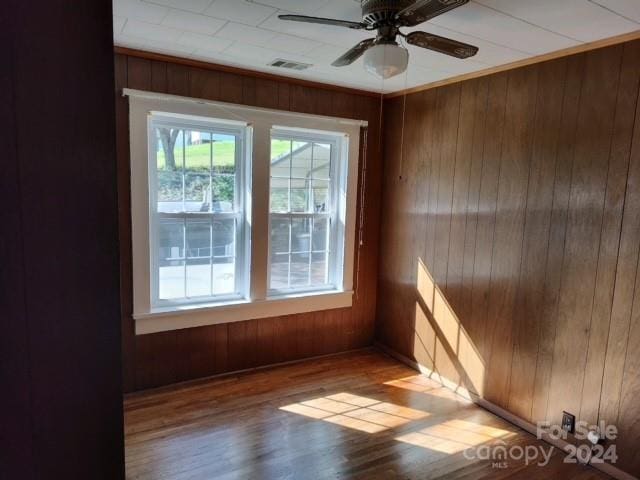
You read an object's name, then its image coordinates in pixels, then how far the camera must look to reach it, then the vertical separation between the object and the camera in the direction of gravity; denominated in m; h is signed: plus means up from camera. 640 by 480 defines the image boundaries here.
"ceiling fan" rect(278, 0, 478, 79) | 1.69 +0.76
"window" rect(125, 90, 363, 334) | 3.04 -0.10
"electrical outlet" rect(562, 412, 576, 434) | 2.52 -1.32
